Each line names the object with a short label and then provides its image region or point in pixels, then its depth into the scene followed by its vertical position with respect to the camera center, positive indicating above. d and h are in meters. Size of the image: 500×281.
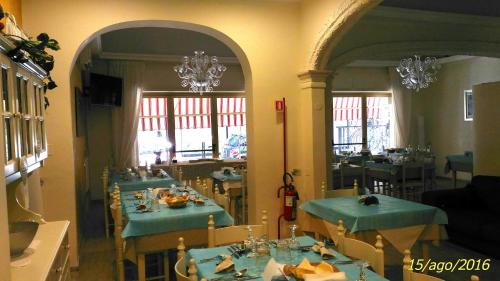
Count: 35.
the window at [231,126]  9.04 +0.13
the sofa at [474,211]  4.21 -1.08
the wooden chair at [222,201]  3.94 -0.75
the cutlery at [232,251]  2.33 -0.77
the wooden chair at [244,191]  5.81 -0.95
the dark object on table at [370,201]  3.55 -0.70
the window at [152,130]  8.52 +0.06
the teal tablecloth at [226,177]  6.02 -0.75
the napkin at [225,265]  2.07 -0.76
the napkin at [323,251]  2.27 -0.76
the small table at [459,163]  7.52 -0.77
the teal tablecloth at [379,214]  3.19 -0.77
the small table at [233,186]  5.89 -0.88
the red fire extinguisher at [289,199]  4.54 -0.85
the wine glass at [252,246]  2.26 -0.71
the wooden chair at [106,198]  5.46 -0.97
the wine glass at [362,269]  1.76 -0.67
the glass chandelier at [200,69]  6.47 +1.12
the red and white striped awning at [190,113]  8.54 +0.47
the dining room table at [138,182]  5.27 -0.70
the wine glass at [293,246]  2.34 -0.77
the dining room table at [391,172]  7.20 -0.89
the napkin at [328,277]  1.70 -0.68
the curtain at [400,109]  10.20 +0.51
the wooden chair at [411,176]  7.25 -0.97
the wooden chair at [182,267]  1.83 -0.72
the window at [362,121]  10.29 +0.20
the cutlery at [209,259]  2.26 -0.78
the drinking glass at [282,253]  2.12 -0.71
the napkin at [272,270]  1.85 -0.70
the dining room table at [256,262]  2.00 -0.78
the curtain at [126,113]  7.95 +0.45
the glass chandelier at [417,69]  7.87 +1.23
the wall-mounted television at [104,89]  7.27 +0.90
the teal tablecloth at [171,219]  3.18 -0.76
